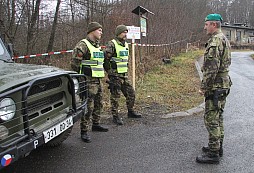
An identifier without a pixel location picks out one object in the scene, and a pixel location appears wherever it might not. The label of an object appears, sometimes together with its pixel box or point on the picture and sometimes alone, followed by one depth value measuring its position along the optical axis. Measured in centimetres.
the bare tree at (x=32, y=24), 1053
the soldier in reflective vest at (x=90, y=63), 429
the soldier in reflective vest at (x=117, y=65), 515
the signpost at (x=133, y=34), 675
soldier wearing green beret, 336
